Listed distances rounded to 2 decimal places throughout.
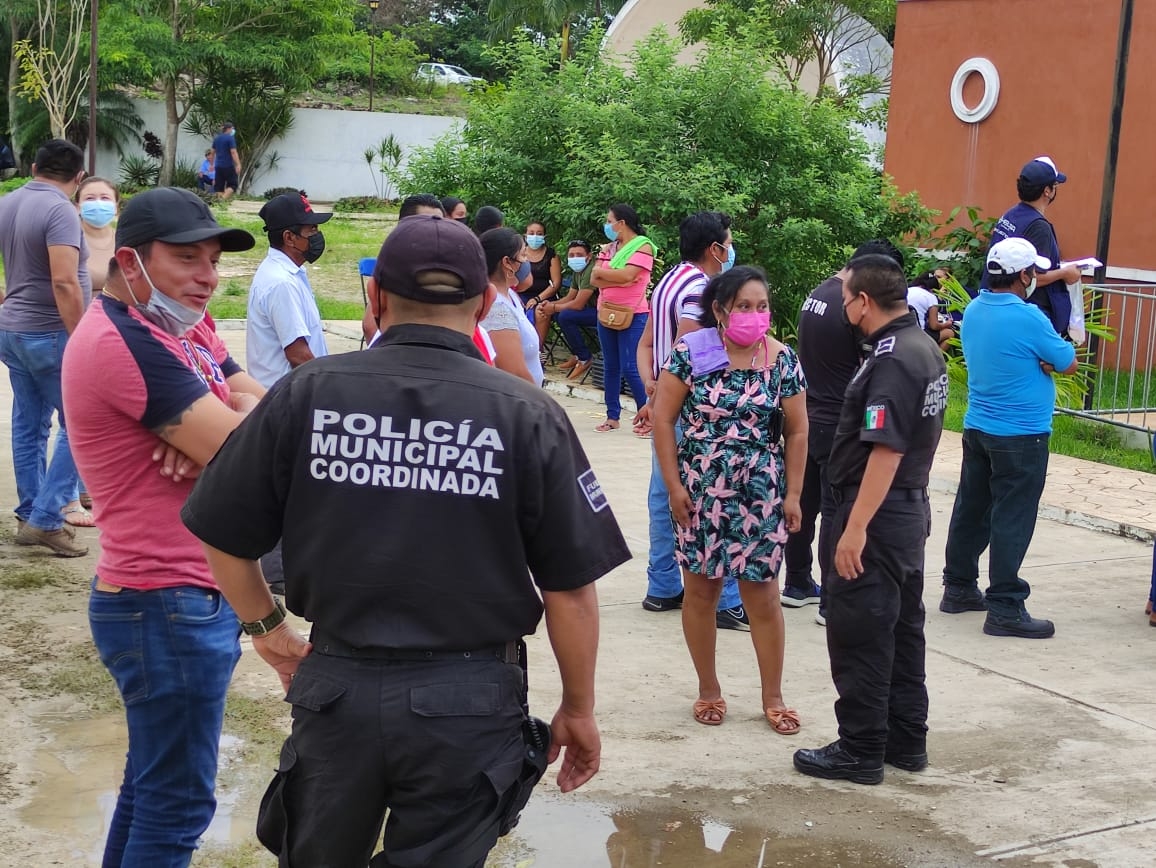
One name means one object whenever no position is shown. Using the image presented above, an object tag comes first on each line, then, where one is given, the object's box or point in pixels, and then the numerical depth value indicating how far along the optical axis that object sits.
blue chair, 7.41
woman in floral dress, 5.18
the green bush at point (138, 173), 34.19
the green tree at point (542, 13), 38.03
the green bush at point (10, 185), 30.34
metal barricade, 10.78
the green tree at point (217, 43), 32.53
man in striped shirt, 6.35
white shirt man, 6.22
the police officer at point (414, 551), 2.62
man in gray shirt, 6.84
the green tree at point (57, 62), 31.81
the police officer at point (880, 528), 4.71
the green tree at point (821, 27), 27.08
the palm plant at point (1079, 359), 11.85
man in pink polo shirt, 3.21
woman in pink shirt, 10.41
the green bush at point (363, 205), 32.84
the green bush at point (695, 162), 13.01
